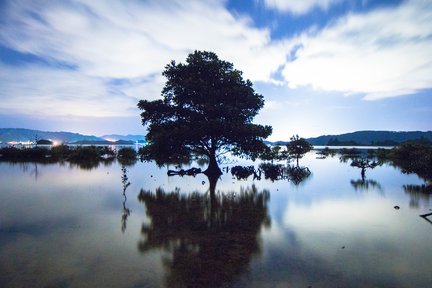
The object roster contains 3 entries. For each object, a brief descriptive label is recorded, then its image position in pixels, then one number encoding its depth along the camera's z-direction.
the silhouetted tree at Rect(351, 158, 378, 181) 36.07
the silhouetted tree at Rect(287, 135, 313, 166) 62.62
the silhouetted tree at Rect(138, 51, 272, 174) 36.00
